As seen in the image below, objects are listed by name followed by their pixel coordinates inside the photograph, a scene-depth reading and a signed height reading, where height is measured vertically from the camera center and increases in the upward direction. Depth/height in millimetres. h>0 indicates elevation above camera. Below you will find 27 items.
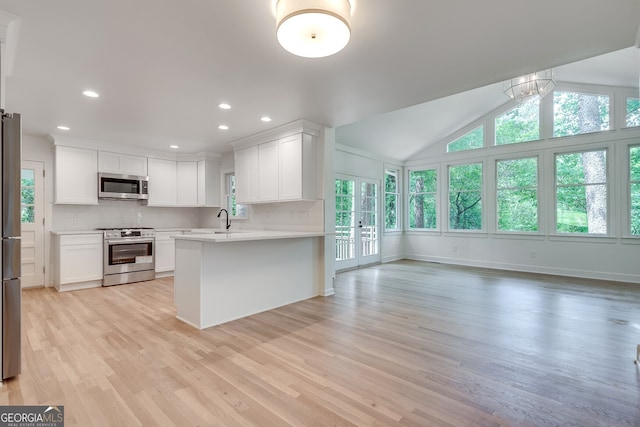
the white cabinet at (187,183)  6105 +634
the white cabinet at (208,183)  6156 +644
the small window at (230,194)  6090 +403
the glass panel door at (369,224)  6750 -248
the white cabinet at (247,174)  4855 +658
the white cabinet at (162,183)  5773 +622
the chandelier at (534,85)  4461 +1948
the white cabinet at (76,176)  4734 +633
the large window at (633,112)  5211 +1767
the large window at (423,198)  7664 +392
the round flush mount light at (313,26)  1635 +1096
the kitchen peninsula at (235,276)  3100 -730
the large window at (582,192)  5516 +382
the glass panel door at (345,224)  6172 -230
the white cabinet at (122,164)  5168 +917
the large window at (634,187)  5160 +435
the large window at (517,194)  6207 +391
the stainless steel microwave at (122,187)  5113 +495
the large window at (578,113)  5520 +1910
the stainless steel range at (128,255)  4934 -716
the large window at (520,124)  6195 +1913
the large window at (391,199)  7548 +353
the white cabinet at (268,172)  4508 +651
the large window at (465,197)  6953 +382
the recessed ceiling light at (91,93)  3098 +1283
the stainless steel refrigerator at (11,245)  2025 -210
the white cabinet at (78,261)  4543 -736
